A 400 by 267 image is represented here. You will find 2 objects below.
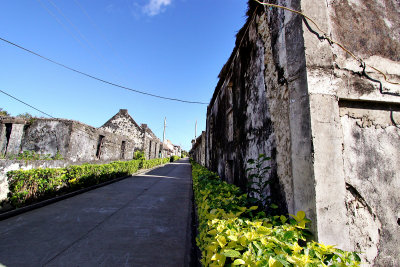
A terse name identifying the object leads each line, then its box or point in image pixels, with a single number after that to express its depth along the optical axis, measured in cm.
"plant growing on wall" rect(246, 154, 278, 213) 248
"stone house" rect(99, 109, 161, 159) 2452
